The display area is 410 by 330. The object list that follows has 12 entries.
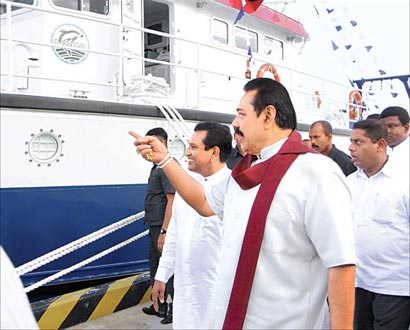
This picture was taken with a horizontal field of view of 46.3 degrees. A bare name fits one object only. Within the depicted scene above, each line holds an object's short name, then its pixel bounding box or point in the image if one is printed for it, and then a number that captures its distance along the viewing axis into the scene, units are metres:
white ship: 4.33
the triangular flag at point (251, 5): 6.77
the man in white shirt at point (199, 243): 2.62
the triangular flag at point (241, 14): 6.63
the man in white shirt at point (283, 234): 1.62
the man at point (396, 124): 3.55
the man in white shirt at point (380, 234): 2.76
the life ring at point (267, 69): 7.69
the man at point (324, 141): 4.61
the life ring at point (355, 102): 10.32
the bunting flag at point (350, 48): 10.64
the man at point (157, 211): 4.25
